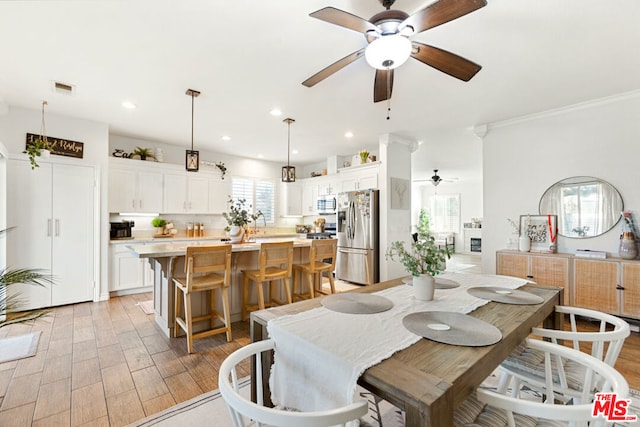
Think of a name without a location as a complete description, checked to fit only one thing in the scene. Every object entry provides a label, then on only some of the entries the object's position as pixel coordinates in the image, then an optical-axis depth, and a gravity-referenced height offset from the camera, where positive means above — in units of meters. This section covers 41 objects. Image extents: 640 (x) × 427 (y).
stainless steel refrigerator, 4.92 -0.40
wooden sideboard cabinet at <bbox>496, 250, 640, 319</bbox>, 2.90 -0.71
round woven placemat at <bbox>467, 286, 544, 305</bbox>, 1.60 -0.49
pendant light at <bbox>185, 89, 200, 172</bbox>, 3.10 +0.63
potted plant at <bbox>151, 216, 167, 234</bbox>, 5.04 -0.16
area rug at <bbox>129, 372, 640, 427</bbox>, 1.71 -1.27
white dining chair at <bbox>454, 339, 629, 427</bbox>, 0.76 -0.56
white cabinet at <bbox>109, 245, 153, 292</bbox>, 4.32 -0.90
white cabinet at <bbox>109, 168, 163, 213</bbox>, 4.54 +0.41
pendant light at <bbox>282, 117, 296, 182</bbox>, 4.00 +0.61
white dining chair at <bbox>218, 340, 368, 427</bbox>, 0.72 -0.53
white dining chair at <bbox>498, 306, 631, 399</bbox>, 1.24 -0.80
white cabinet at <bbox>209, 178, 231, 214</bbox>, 5.67 +0.42
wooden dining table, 0.79 -0.50
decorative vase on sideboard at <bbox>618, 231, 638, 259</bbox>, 3.01 -0.34
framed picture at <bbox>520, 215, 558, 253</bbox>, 3.61 -0.20
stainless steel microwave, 5.97 +0.23
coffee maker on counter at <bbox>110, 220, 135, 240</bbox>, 4.53 -0.24
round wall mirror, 3.26 +0.12
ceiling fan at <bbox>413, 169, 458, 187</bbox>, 7.92 +1.13
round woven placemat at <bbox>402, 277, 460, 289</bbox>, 1.93 -0.48
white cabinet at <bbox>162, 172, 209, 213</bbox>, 5.12 +0.41
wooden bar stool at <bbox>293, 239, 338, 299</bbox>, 3.50 -0.66
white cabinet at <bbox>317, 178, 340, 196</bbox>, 5.87 +0.61
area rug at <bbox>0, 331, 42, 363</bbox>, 2.47 -1.24
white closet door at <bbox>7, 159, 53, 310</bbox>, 3.51 -0.09
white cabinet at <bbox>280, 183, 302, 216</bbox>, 6.73 +0.40
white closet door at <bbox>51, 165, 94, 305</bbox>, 3.79 -0.26
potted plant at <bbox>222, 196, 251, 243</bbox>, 3.40 -0.11
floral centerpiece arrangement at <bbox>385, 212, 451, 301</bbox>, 1.61 -0.29
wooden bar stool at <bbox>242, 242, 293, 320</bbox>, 3.06 -0.64
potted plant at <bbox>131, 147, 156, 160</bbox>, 4.83 +1.07
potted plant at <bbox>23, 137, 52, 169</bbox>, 3.33 +0.79
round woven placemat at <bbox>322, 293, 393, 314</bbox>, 1.45 -0.49
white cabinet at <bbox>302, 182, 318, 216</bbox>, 6.49 +0.41
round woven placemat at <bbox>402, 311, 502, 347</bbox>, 1.12 -0.49
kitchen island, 2.78 -0.63
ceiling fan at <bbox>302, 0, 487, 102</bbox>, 1.50 +1.08
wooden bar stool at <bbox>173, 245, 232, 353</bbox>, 2.59 -0.64
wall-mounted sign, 3.71 +0.95
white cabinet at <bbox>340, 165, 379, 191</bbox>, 5.07 +0.68
